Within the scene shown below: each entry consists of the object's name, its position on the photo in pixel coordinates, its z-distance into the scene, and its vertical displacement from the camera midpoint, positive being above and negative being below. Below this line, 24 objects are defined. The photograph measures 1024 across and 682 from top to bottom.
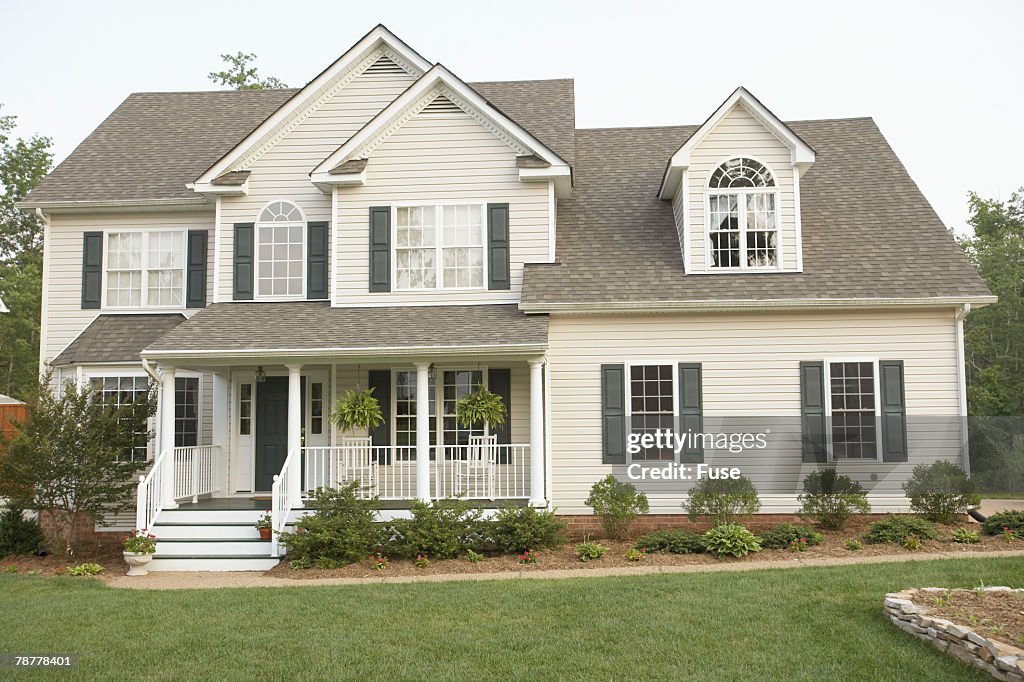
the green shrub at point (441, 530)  12.52 -1.81
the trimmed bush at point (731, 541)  12.08 -1.94
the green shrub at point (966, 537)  12.23 -1.93
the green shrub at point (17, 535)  14.10 -2.04
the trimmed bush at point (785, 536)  12.44 -1.94
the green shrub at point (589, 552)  12.27 -2.09
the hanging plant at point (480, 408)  14.22 -0.03
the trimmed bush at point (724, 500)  13.64 -1.53
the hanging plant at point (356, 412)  13.96 -0.07
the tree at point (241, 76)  32.41 +12.58
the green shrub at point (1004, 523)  12.73 -1.81
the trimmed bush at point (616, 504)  13.35 -1.55
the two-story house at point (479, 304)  14.11 +1.76
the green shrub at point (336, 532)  12.34 -1.80
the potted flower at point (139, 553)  12.62 -2.10
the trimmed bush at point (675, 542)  12.42 -2.01
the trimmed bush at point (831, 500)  13.49 -1.53
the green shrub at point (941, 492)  13.49 -1.43
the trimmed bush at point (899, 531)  12.42 -1.87
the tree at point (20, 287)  31.38 +4.53
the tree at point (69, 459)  13.34 -0.77
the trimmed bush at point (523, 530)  12.63 -1.83
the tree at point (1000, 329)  29.03 +2.55
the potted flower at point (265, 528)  13.12 -1.82
